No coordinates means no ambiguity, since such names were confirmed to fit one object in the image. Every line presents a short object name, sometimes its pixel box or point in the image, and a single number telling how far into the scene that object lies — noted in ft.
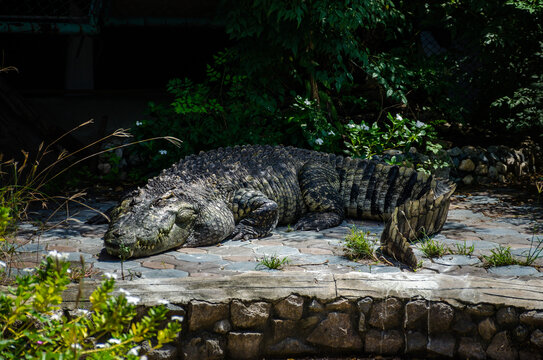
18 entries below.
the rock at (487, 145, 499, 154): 55.44
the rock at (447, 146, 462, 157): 54.85
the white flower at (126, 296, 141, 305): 16.87
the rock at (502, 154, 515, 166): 55.11
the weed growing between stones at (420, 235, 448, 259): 29.99
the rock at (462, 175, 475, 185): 53.78
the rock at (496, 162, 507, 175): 54.49
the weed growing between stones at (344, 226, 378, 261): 29.73
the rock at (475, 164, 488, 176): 54.08
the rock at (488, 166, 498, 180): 54.29
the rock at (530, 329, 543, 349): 24.54
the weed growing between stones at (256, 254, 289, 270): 27.96
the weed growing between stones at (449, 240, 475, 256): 30.27
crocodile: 30.60
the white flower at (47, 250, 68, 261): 16.83
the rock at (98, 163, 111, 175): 54.34
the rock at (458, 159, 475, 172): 54.24
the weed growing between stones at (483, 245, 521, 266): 28.35
